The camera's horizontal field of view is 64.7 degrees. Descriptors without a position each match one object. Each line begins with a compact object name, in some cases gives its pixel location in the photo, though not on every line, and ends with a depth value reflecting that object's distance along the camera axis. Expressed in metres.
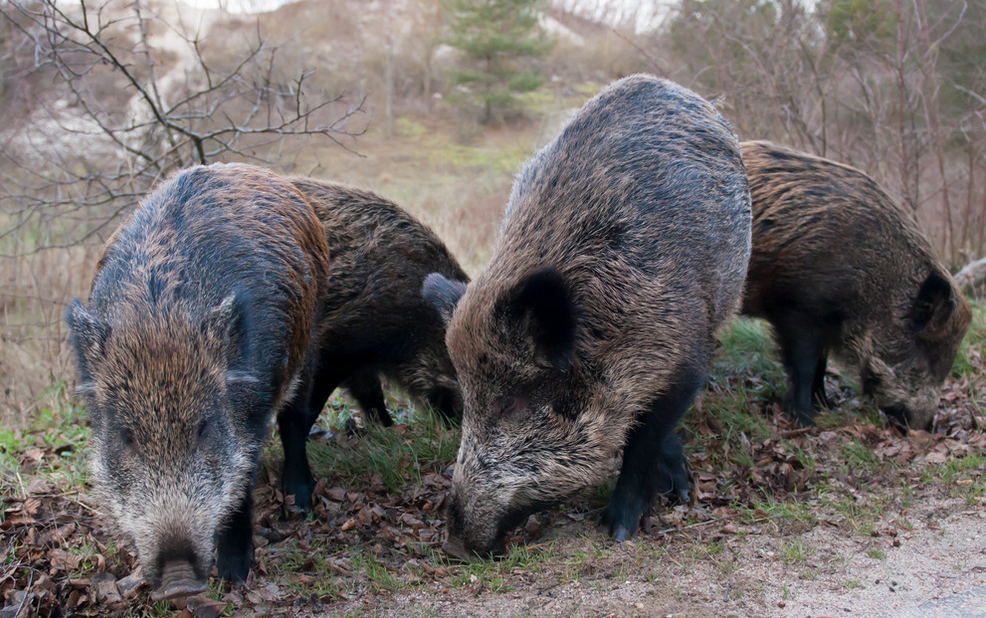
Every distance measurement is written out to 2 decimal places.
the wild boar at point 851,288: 5.09
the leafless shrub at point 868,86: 7.98
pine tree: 24.48
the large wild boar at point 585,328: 3.48
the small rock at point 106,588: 3.28
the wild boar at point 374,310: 4.55
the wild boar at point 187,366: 2.83
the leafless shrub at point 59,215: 6.29
